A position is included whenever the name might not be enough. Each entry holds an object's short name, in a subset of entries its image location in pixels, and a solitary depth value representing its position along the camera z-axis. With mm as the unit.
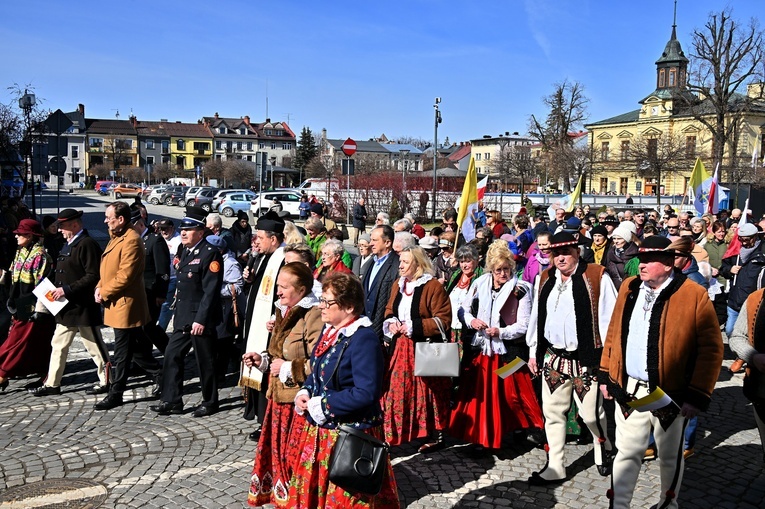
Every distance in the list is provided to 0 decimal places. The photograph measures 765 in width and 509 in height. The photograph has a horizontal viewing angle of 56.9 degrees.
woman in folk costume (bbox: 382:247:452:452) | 5906
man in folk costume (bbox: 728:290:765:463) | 4680
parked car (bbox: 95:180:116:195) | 70875
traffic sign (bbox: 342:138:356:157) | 20625
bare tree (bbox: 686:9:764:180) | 39438
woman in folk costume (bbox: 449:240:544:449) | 5965
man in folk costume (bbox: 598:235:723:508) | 4246
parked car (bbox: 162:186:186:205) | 51062
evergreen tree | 92438
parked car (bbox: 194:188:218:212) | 44284
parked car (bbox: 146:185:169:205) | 52938
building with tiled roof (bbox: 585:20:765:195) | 51156
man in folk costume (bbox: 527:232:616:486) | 5254
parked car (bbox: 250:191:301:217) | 38991
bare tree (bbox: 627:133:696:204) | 48078
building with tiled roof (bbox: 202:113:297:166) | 115312
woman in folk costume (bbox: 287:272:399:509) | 3701
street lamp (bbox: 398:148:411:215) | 33778
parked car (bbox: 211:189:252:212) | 42794
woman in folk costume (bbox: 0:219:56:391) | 7797
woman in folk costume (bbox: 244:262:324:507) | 4271
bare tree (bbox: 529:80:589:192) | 65012
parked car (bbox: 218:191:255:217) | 41353
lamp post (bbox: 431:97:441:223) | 28719
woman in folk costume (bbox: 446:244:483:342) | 6521
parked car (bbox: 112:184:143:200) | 65306
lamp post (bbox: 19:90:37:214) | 22453
